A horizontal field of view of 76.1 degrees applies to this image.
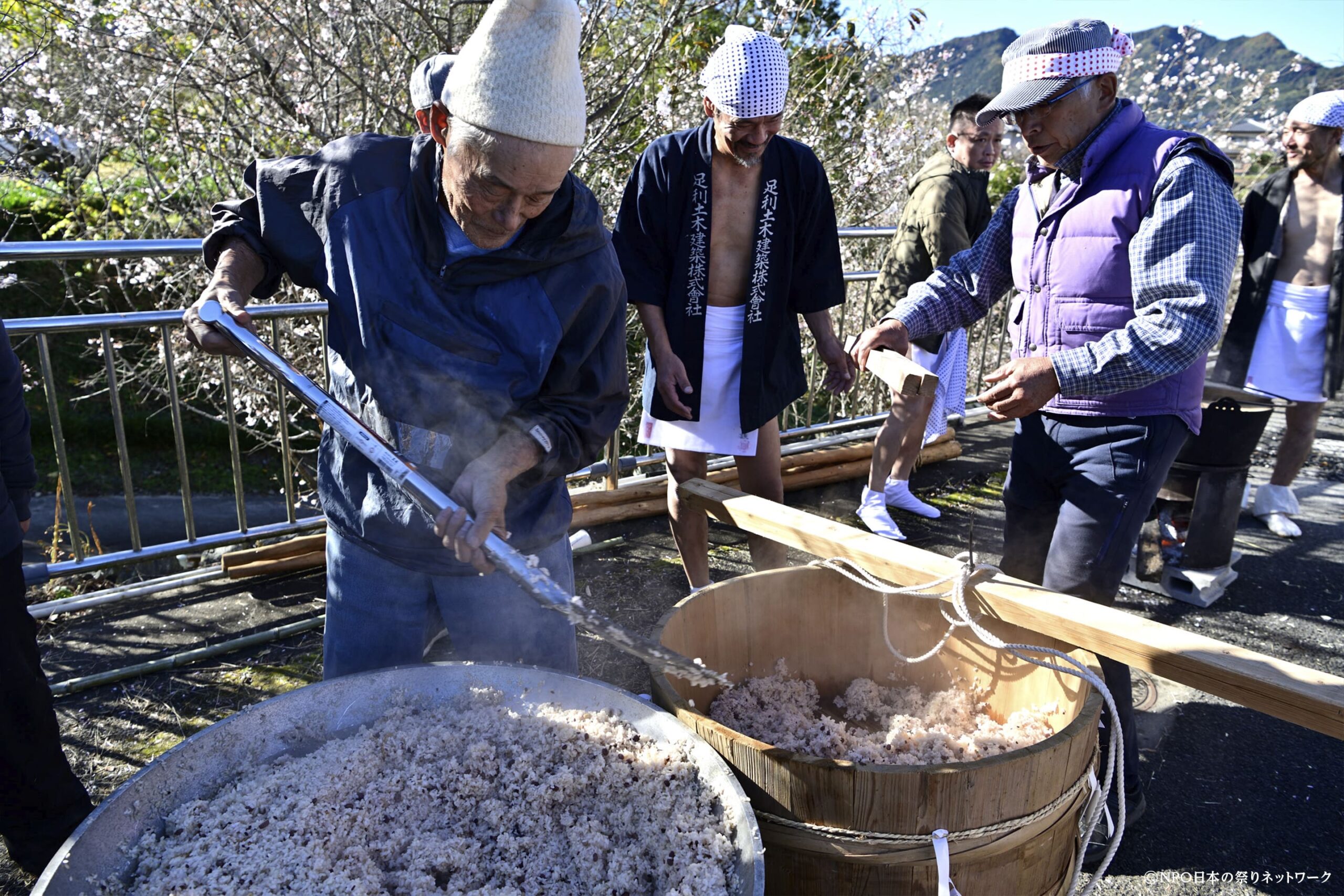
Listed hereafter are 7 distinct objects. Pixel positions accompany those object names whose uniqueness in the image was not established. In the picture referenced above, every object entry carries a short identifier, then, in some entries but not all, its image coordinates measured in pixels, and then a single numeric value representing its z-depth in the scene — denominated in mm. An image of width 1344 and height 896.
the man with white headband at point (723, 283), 3525
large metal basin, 1358
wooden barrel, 1563
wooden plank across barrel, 1636
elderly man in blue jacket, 1824
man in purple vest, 2191
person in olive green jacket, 4789
